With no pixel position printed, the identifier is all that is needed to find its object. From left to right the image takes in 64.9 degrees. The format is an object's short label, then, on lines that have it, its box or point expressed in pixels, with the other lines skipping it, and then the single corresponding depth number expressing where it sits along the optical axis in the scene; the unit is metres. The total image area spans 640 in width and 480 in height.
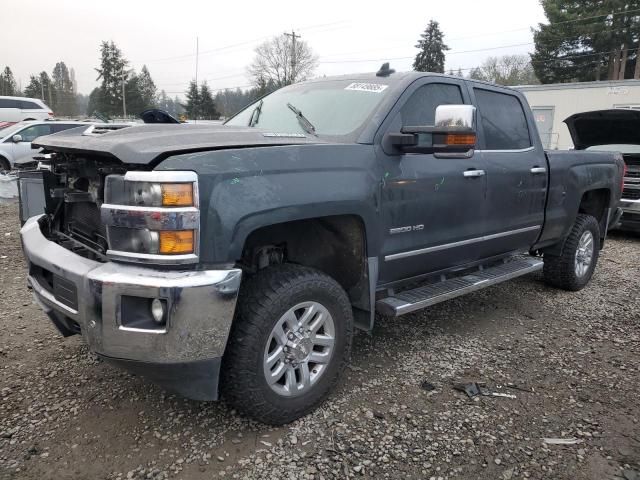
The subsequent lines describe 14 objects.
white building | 19.52
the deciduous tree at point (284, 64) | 53.06
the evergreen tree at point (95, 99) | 62.07
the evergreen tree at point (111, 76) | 62.00
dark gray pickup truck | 2.16
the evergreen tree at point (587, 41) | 33.56
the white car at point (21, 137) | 13.65
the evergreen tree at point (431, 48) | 48.91
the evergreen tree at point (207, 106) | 53.22
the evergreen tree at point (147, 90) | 62.63
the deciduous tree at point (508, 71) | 48.41
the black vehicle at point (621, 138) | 7.26
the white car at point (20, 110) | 22.39
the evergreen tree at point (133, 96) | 61.28
